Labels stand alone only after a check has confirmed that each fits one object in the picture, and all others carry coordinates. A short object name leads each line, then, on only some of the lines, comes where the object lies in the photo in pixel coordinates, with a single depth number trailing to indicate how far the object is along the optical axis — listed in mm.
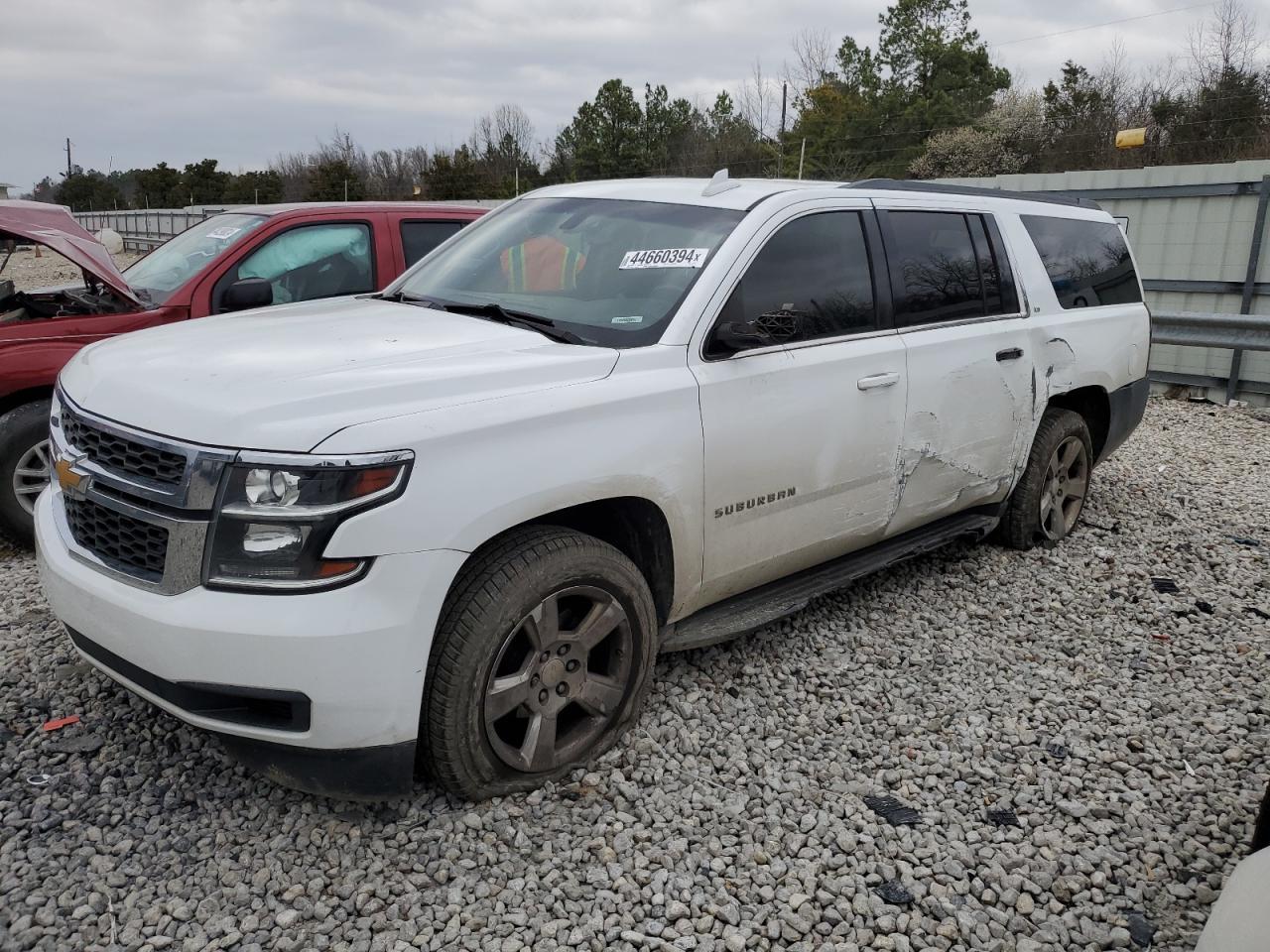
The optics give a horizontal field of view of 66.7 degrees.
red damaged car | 4793
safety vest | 3660
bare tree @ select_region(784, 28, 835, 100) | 42969
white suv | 2488
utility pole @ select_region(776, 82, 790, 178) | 35250
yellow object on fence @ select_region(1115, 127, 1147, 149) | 14000
